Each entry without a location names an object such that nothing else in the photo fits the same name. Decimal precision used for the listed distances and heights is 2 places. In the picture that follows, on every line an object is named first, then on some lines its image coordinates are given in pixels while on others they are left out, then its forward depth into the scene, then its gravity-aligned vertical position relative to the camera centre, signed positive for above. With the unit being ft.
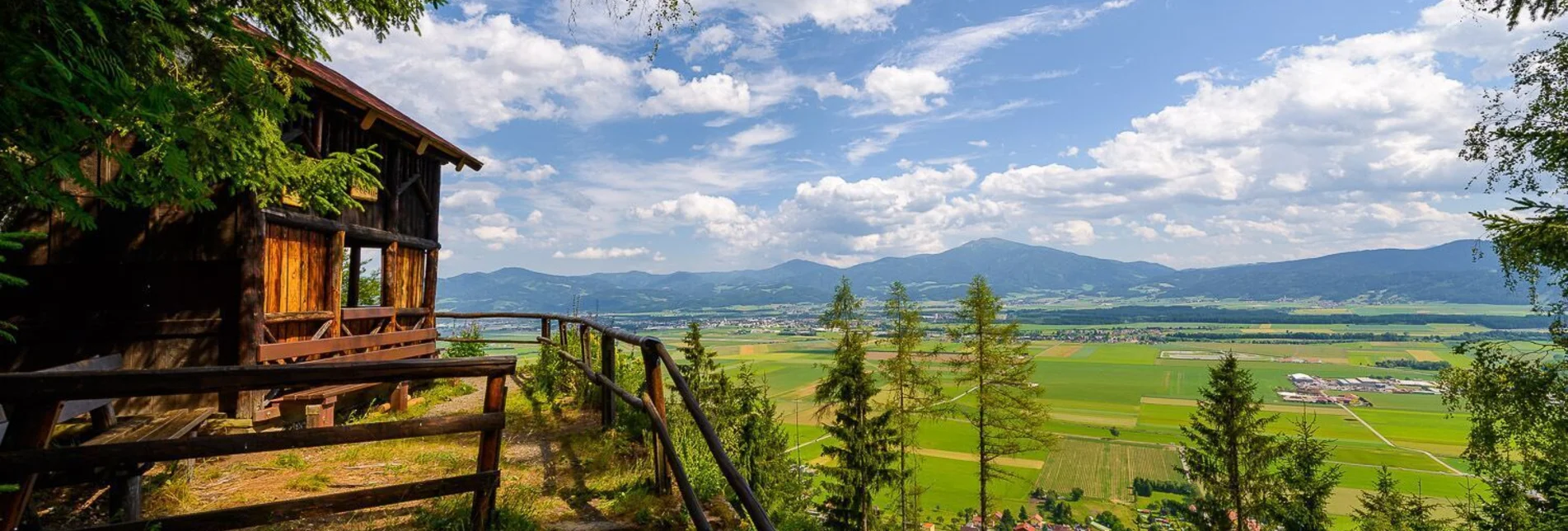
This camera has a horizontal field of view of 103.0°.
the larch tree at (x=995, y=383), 68.18 -10.74
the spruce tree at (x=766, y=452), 40.45 -13.16
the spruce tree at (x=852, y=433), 59.72 -14.50
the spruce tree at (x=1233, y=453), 61.11 -16.58
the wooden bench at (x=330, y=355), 22.75 -3.29
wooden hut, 20.90 -0.12
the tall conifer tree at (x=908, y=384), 71.10 -11.34
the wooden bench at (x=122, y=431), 11.66 -3.44
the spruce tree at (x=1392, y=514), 66.80 -25.04
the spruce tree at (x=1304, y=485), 60.03 -19.47
